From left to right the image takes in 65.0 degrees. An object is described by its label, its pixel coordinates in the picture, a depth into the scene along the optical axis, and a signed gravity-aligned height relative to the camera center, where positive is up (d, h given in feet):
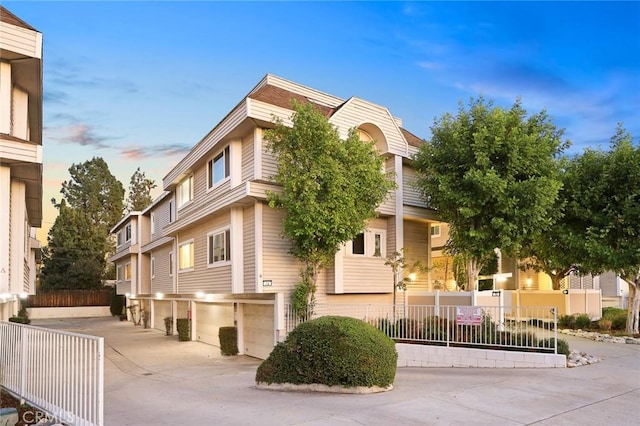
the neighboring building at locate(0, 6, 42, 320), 31.73 +6.95
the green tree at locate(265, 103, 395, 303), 45.14 +5.40
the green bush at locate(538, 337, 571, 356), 38.50 -7.92
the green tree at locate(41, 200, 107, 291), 148.66 -3.22
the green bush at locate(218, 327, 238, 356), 53.98 -10.40
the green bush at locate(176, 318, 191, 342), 68.18 -11.47
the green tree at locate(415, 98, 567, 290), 49.08 +6.81
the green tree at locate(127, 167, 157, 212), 210.18 +23.22
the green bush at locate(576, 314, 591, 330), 62.77 -10.03
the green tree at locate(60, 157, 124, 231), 177.51 +19.30
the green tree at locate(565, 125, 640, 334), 52.21 +3.37
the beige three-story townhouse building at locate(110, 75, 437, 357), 48.49 +1.75
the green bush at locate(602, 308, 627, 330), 60.70 -9.49
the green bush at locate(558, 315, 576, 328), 63.98 -10.17
